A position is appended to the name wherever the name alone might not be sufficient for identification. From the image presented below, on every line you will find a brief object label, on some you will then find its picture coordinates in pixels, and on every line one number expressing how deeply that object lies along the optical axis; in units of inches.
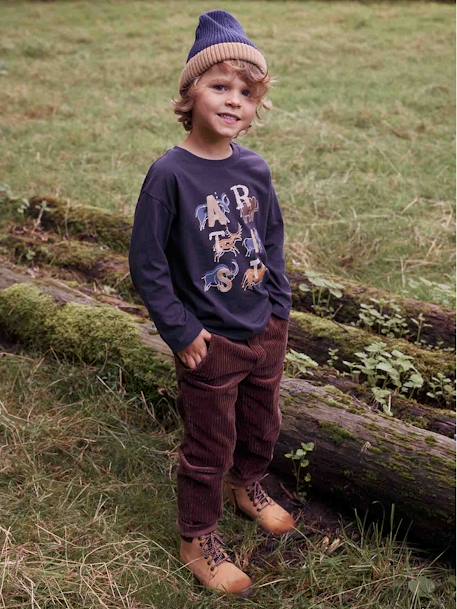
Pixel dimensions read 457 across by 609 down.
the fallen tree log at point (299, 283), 150.6
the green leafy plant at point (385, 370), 131.0
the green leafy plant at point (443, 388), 133.6
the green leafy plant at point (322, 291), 155.3
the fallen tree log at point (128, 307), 126.8
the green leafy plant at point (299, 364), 132.6
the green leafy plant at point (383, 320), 149.5
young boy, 94.7
